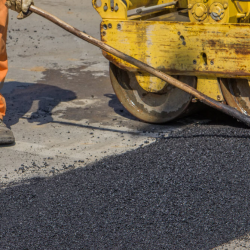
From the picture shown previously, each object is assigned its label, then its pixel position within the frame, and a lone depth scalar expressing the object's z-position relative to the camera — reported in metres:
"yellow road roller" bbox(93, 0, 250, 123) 6.89
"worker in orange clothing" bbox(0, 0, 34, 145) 6.96
